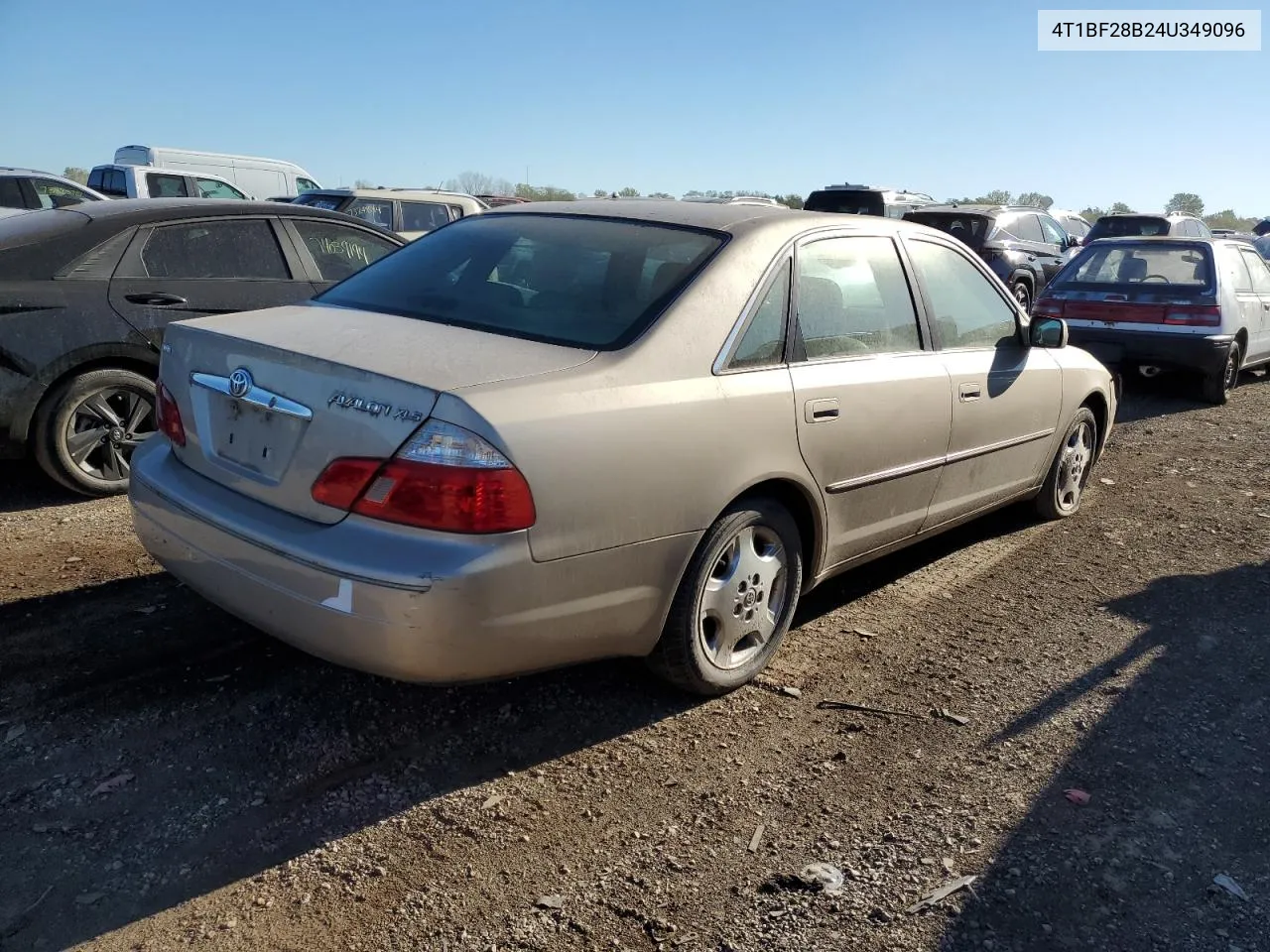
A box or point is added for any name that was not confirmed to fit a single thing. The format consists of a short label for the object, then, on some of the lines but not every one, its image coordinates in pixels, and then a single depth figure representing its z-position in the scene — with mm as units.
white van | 19250
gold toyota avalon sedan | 2678
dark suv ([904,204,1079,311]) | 14797
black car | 5008
